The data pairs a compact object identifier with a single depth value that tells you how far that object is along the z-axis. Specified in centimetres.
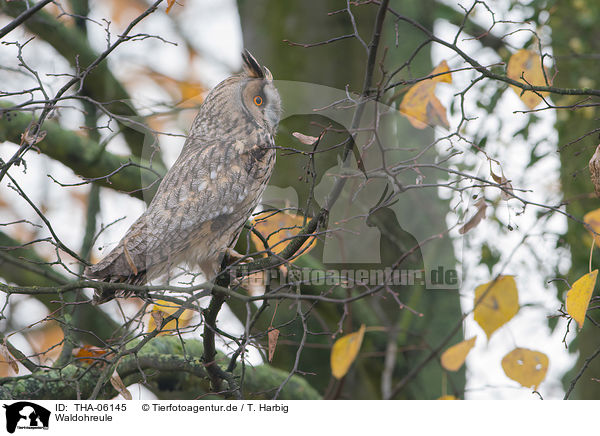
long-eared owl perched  1203
